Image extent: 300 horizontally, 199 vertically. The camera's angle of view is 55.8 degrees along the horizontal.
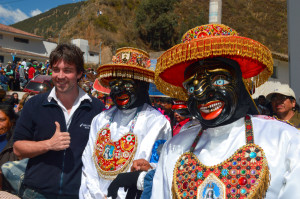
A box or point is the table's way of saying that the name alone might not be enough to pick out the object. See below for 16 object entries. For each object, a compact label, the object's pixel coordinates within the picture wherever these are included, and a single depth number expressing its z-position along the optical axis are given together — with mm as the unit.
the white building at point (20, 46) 33250
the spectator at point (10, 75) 14875
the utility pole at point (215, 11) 9758
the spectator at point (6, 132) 3205
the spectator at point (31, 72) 16172
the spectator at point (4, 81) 12895
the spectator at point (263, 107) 5820
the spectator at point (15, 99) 9137
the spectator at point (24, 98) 6246
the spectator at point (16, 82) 15465
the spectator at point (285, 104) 4172
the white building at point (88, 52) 36938
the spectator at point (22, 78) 16227
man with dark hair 2617
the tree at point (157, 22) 40625
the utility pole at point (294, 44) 5512
